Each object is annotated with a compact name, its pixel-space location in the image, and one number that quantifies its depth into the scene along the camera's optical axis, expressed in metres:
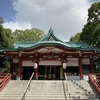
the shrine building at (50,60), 12.55
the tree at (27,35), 28.14
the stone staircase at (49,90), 8.56
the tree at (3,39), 15.45
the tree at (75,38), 24.40
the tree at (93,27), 15.08
